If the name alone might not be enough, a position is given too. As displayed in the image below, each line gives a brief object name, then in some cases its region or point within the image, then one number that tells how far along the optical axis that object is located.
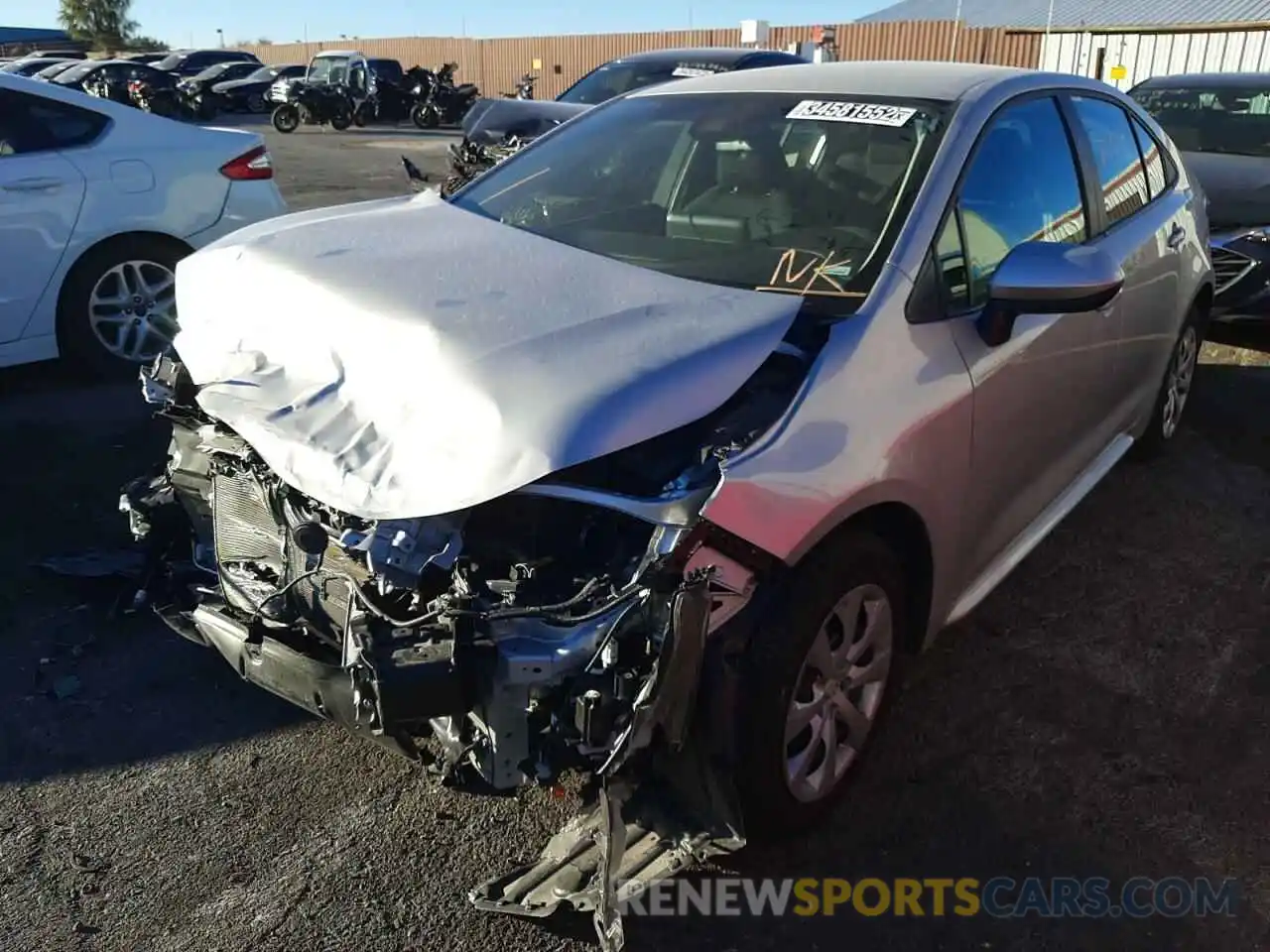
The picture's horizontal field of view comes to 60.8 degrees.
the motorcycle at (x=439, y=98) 27.22
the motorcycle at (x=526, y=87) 19.70
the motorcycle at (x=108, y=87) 26.59
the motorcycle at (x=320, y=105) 26.44
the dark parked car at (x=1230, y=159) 6.64
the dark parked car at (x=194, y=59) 33.41
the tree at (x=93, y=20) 65.94
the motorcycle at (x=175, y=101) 26.81
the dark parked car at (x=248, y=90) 30.77
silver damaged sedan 2.17
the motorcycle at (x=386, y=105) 27.44
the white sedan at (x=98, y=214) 5.35
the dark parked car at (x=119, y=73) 26.89
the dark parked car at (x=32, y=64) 26.66
